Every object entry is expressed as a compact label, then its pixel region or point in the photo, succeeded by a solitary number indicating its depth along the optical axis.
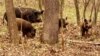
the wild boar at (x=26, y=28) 15.65
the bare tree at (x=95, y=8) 19.52
